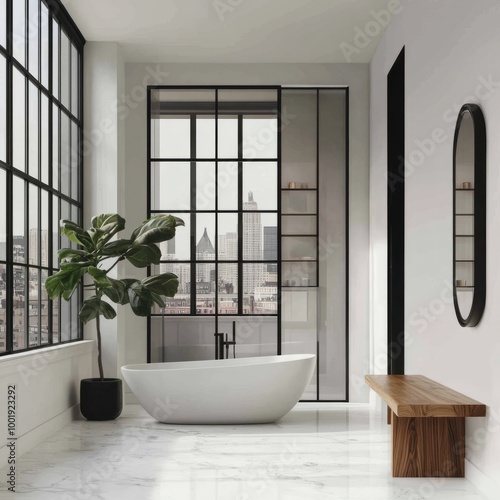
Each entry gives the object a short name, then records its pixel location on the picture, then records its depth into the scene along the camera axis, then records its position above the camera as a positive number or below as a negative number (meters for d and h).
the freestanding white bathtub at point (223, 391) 5.34 -1.03
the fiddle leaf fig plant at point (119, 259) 5.43 -0.09
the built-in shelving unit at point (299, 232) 6.81 +0.14
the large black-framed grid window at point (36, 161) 4.37 +0.58
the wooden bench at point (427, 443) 3.76 -0.98
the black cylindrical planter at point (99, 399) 5.69 -1.15
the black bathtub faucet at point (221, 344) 6.72 -0.86
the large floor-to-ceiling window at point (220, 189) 6.84 +0.53
